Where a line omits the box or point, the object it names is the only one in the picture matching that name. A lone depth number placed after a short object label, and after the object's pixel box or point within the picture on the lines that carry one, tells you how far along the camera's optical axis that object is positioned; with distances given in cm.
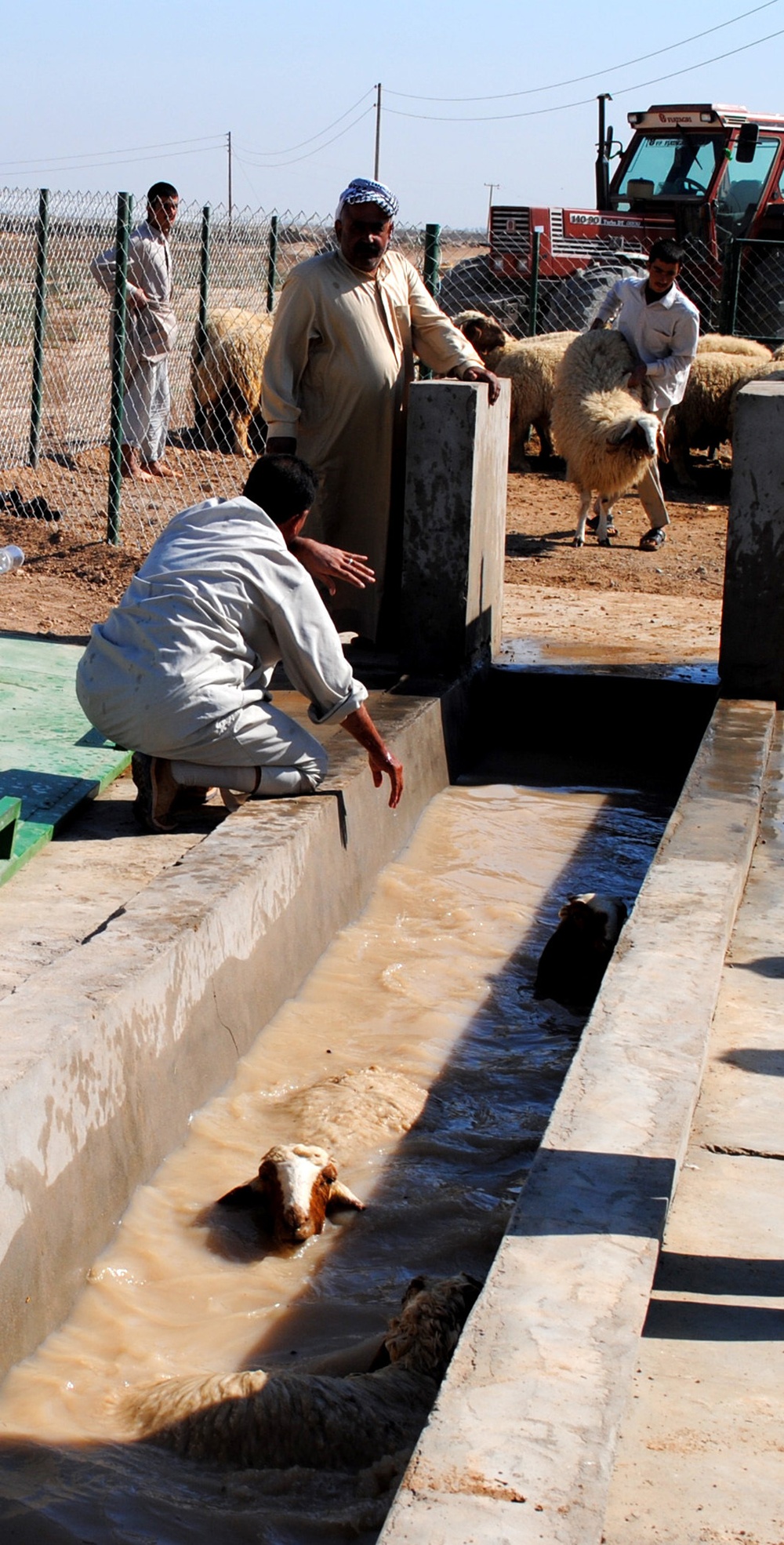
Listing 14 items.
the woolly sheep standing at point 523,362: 1371
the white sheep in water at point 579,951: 449
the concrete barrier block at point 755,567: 627
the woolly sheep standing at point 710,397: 1344
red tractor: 1673
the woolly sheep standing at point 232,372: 1373
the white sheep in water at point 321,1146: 324
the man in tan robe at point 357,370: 616
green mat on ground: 456
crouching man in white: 441
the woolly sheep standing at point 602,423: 994
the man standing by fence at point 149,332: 1066
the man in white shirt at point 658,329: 991
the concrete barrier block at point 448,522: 641
